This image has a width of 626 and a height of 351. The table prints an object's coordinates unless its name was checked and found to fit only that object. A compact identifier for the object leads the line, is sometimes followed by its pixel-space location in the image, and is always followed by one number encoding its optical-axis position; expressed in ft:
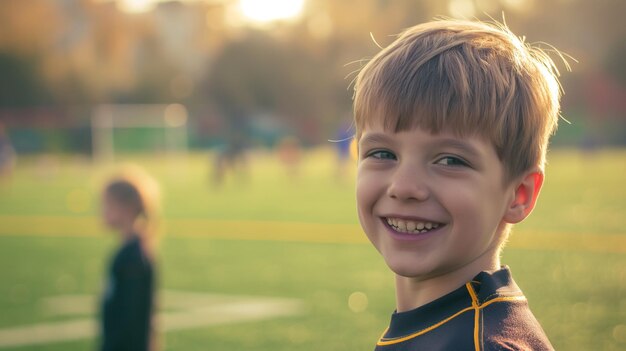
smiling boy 6.65
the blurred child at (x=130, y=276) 17.70
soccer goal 139.03
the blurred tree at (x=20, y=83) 174.19
